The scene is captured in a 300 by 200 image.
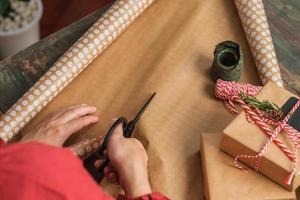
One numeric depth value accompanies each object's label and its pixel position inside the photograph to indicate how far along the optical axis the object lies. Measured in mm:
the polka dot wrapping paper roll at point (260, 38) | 1366
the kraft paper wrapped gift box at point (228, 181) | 1223
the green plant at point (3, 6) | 1812
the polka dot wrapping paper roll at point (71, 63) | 1317
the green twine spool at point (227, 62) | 1348
